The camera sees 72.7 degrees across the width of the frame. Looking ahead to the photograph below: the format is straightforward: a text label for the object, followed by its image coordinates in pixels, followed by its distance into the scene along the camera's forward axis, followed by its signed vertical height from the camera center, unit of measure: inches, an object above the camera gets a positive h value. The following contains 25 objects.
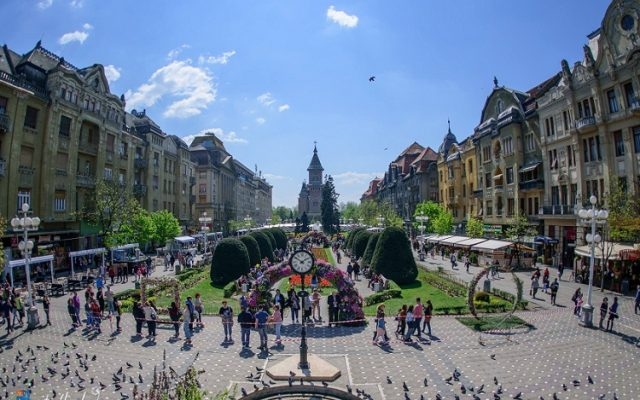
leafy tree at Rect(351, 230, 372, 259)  1814.7 -82.8
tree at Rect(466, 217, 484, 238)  2009.1 -35.3
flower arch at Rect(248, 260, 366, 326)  797.2 -126.1
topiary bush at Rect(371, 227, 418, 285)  1234.6 -103.0
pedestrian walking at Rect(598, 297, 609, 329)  747.4 -160.0
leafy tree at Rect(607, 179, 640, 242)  1057.5 +7.1
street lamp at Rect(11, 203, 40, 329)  774.5 -28.7
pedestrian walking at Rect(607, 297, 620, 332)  715.3 -161.0
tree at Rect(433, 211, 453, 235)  2370.8 -13.3
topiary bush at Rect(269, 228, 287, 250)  2258.9 -62.2
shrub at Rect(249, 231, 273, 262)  1730.7 -71.5
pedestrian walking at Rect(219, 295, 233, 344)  692.7 -148.5
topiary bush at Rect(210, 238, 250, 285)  1266.0 -100.9
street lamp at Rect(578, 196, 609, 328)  758.5 -42.6
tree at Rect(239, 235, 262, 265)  1483.8 -72.9
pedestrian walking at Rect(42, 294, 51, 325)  794.2 -133.1
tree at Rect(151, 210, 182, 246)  1967.3 +12.2
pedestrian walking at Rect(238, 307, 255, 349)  668.7 -152.0
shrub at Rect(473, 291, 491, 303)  948.7 -168.7
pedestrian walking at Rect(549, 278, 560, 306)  932.0 -156.0
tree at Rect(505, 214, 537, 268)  1562.5 -50.6
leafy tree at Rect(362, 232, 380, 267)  1518.2 -93.0
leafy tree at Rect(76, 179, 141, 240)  1531.7 +91.8
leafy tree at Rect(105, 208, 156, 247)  1653.5 +6.0
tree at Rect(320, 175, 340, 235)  3905.0 +97.5
